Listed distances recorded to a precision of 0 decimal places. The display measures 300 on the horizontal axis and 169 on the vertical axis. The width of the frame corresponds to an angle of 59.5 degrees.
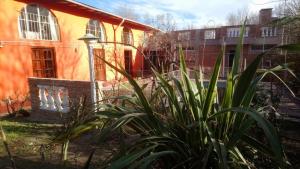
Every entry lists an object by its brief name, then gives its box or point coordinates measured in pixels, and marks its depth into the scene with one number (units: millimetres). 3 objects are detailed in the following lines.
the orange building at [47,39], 9766
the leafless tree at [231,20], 32500
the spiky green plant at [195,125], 1565
